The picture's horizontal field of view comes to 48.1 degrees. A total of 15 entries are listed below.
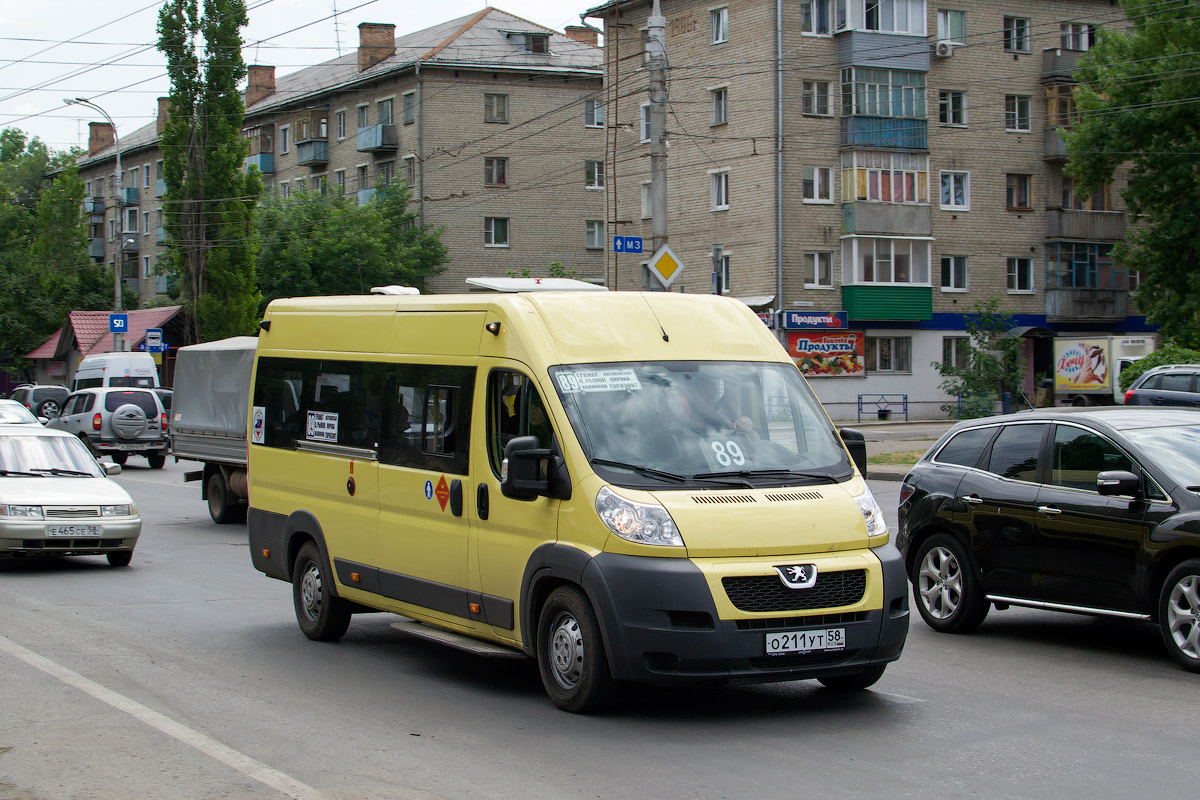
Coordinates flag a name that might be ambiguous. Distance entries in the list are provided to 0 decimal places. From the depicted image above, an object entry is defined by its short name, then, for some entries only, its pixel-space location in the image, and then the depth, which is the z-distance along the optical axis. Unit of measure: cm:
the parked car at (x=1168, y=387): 2794
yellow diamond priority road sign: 1961
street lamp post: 4868
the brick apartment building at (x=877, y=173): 4834
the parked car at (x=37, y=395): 4300
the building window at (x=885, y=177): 4919
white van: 3912
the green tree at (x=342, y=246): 6025
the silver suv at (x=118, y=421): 3158
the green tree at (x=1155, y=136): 4619
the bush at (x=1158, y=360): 3447
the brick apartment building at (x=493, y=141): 6191
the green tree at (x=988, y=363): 4734
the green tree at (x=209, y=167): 4828
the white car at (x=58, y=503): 1372
